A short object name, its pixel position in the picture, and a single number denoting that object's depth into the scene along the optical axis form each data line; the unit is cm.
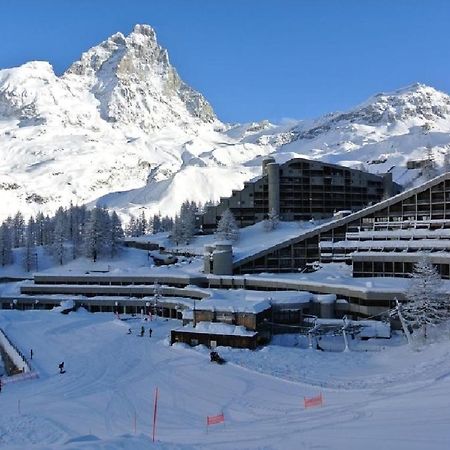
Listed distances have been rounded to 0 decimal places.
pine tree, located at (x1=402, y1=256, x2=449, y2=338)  4384
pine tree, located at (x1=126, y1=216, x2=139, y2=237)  15181
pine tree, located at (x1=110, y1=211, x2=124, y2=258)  9719
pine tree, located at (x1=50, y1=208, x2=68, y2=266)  10651
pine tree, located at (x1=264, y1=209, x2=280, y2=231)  9829
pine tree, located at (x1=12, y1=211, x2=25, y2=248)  13538
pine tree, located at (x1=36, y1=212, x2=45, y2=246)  13977
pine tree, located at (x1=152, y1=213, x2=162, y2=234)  15740
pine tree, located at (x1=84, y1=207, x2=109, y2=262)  9456
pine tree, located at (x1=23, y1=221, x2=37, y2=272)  10612
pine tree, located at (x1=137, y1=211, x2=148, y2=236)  15240
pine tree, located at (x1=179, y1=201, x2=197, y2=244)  11031
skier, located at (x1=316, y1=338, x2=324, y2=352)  4647
